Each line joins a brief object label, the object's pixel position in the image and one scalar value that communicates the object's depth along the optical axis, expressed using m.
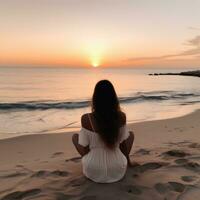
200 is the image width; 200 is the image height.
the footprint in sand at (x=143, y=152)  3.79
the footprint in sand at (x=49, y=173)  2.99
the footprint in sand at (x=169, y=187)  2.59
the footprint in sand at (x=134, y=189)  2.53
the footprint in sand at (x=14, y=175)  3.10
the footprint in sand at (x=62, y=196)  2.43
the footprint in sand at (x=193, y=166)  3.08
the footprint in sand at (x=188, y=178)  2.80
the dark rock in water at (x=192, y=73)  50.05
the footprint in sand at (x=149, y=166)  3.06
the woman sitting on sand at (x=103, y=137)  2.64
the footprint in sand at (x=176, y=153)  3.57
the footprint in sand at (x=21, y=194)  2.50
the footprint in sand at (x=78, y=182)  2.68
